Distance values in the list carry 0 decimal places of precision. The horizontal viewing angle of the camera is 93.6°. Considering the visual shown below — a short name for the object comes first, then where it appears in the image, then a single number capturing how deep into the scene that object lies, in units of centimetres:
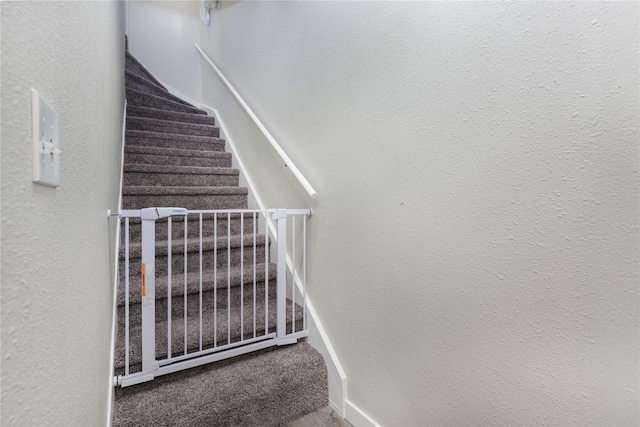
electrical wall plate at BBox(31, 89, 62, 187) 38
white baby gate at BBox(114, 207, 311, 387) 127
